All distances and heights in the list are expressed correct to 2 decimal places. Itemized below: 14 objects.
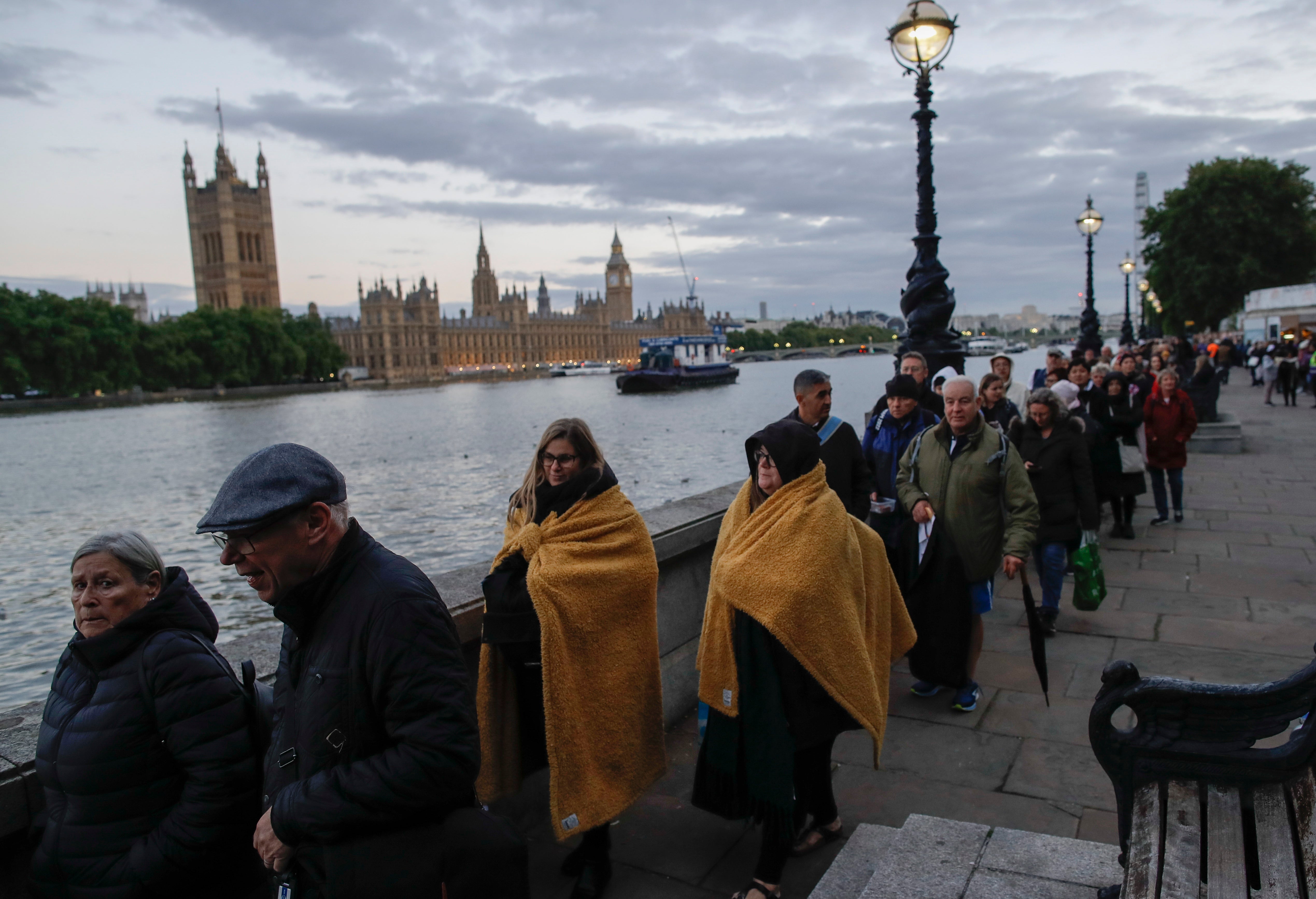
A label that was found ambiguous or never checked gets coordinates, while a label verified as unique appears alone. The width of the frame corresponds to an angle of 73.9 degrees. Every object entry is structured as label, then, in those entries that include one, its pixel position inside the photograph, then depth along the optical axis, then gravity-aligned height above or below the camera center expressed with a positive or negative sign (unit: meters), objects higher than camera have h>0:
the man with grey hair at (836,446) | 4.21 -0.50
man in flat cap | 1.66 -0.68
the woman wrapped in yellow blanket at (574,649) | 2.85 -0.98
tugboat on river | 70.50 -1.33
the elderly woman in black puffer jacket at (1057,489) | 5.45 -0.98
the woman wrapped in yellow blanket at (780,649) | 2.71 -0.95
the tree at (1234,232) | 40.12 +4.25
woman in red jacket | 8.20 -0.95
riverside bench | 1.73 -1.00
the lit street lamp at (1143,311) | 40.74 +1.11
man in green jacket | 4.35 -0.81
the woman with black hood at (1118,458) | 7.74 -1.15
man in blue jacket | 4.95 -0.57
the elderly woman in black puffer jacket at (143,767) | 2.00 -0.90
